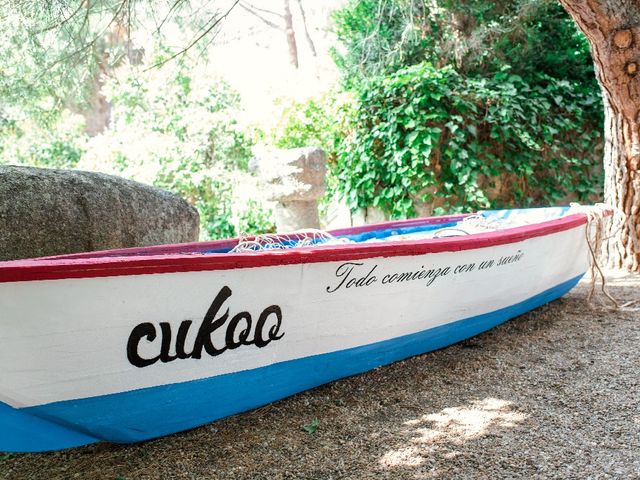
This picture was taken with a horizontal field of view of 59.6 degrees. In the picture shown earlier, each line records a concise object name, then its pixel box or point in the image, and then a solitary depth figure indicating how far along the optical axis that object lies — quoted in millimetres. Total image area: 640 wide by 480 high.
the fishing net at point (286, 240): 2829
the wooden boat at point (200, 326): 1617
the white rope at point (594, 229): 3711
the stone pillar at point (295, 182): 4672
